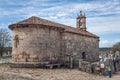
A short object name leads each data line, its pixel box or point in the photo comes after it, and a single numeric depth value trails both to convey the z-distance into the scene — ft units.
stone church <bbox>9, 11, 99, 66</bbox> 35.96
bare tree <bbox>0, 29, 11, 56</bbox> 74.95
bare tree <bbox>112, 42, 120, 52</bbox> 87.29
